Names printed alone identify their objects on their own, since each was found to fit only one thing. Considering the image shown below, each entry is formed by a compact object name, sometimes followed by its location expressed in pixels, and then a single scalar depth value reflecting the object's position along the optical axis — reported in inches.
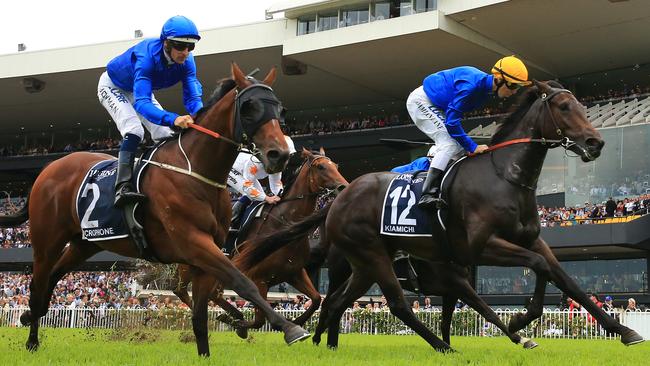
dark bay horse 243.6
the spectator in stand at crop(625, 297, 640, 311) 680.4
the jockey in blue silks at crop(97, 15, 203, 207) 231.1
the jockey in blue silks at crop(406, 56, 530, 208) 270.2
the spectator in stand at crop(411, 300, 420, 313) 690.8
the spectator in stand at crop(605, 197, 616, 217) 933.2
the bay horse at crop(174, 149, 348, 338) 349.7
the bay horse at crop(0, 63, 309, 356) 202.2
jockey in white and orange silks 370.3
